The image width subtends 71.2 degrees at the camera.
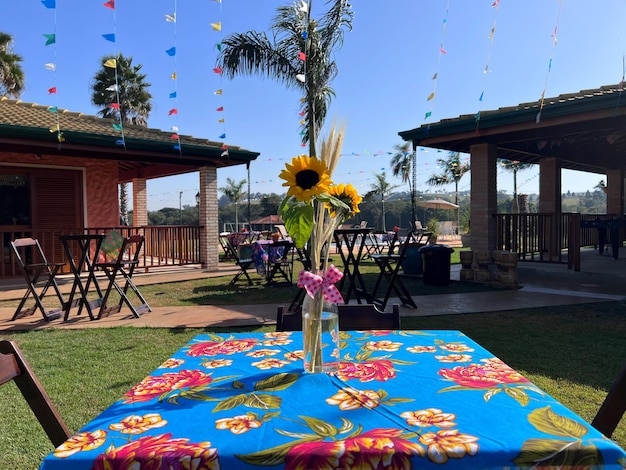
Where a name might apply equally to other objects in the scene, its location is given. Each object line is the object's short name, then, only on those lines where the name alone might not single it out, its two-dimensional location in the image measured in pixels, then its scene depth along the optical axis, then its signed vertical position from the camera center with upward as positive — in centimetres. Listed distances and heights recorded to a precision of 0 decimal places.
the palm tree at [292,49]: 1038 +438
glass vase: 131 -32
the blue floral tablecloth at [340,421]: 88 -45
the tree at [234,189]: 3838 +378
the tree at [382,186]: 3666 +373
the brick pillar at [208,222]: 1062 +25
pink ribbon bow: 126 -15
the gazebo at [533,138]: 695 +179
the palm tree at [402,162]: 3462 +541
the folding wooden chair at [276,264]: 820 -64
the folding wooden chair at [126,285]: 548 -65
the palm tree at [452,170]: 3031 +408
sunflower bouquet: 124 +6
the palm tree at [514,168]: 2840 +406
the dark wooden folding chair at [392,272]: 546 -55
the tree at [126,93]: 2128 +709
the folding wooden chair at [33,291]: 525 -72
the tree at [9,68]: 1842 +710
